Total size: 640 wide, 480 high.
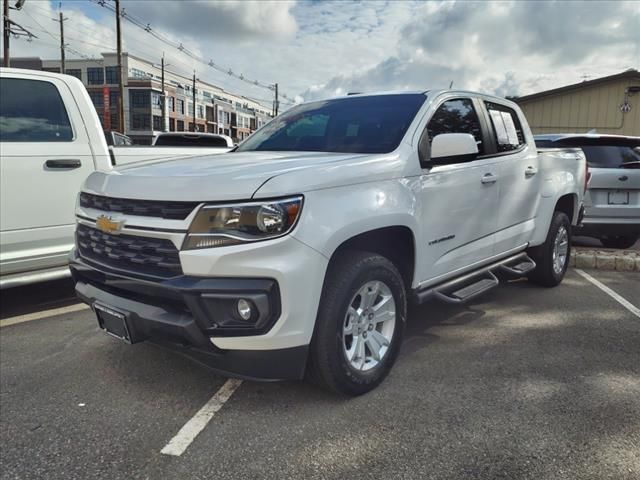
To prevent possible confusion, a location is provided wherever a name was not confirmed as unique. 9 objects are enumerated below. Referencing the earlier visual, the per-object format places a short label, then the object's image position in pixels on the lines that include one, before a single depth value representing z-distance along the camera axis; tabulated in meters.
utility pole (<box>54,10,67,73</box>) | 40.64
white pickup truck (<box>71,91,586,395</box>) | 2.49
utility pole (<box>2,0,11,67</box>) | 26.55
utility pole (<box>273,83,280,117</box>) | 75.41
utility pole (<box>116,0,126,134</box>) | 30.00
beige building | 17.44
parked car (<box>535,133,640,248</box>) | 6.67
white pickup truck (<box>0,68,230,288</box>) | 4.29
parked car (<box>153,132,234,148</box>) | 8.45
